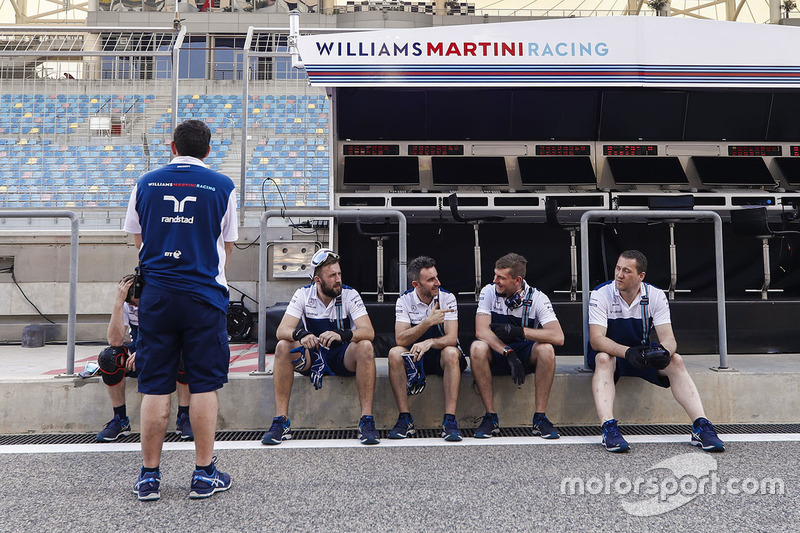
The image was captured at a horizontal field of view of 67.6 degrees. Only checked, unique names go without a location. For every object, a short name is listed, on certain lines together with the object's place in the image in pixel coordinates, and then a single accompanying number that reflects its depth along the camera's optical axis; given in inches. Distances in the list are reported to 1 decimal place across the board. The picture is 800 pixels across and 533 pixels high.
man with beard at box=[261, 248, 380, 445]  141.4
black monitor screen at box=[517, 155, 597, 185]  263.0
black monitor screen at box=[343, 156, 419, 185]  260.4
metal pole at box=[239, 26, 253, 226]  273.6
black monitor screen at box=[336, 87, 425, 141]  262.7
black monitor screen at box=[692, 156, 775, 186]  263.9
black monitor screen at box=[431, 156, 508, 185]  262.8
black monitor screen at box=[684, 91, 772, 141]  273.6
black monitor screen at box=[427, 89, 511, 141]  266.8
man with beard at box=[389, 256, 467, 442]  144.3
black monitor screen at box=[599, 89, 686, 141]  269.4
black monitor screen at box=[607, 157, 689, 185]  263.7
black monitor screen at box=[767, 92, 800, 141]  275.3
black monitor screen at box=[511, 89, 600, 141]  269.3
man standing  103.7
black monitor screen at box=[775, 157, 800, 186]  268.8
